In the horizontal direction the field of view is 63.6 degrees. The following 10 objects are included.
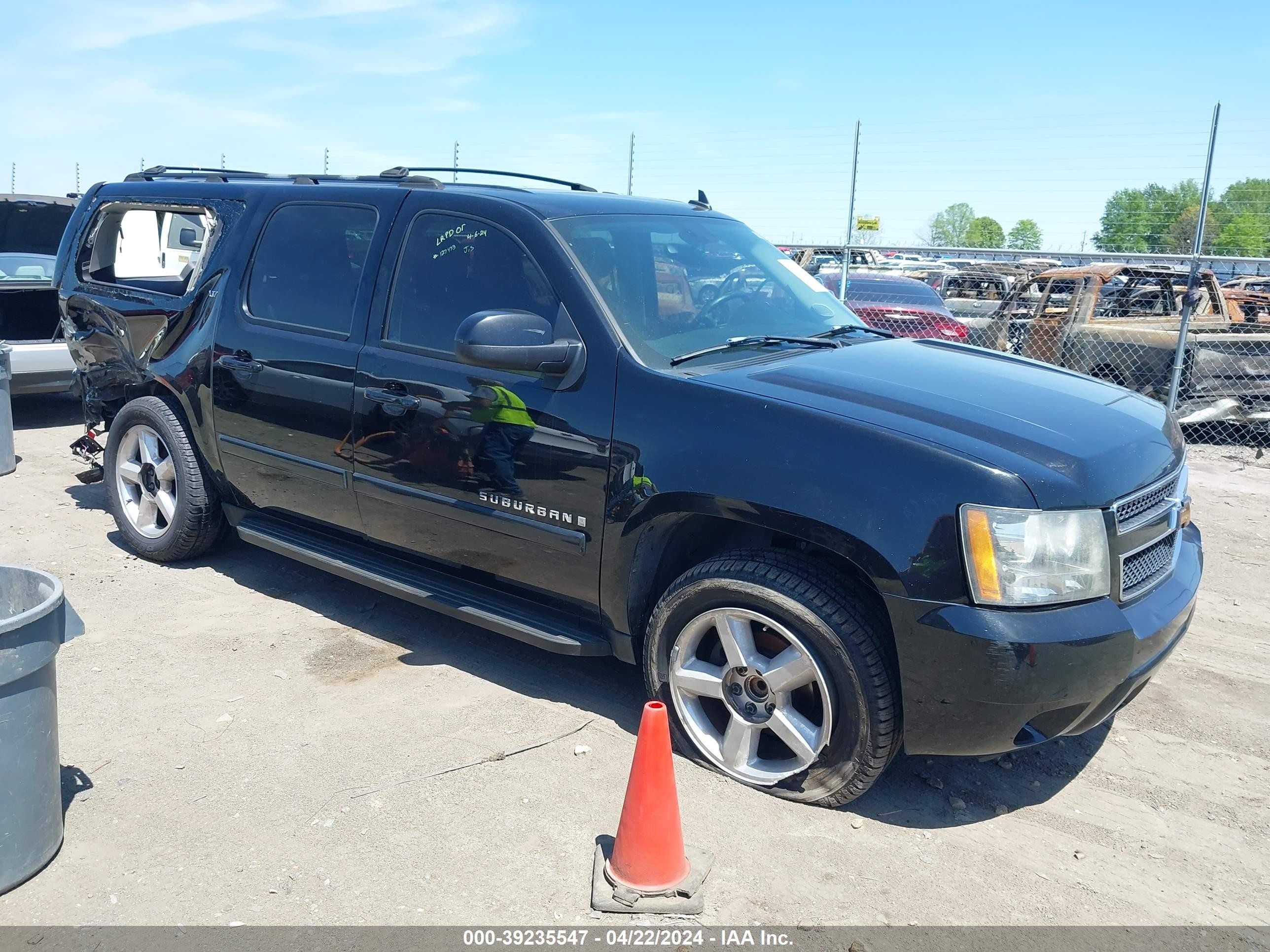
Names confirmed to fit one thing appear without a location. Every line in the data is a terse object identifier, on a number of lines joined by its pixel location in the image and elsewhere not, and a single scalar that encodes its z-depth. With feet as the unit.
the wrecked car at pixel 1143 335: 31.12
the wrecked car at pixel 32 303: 28.04
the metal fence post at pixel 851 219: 34.35
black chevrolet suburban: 9.81
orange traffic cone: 9.39
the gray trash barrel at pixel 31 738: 8.77
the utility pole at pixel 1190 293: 28.73
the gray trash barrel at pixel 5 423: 24.26
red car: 37.11
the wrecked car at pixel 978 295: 39.63
